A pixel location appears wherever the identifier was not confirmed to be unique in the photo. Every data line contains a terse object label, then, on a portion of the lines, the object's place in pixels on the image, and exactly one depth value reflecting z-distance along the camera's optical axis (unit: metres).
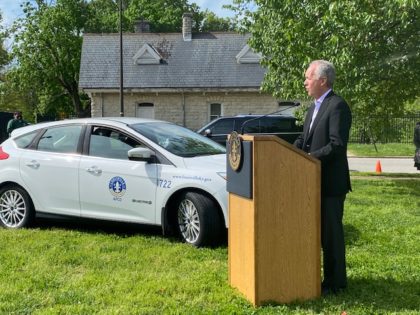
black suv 16.12
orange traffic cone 16.34
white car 6.37
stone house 29.52
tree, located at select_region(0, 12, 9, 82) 46.64
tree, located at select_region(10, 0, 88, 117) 38.47
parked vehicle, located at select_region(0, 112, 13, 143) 19.44
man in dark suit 4.33
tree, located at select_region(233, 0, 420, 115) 9.11
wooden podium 4.23
